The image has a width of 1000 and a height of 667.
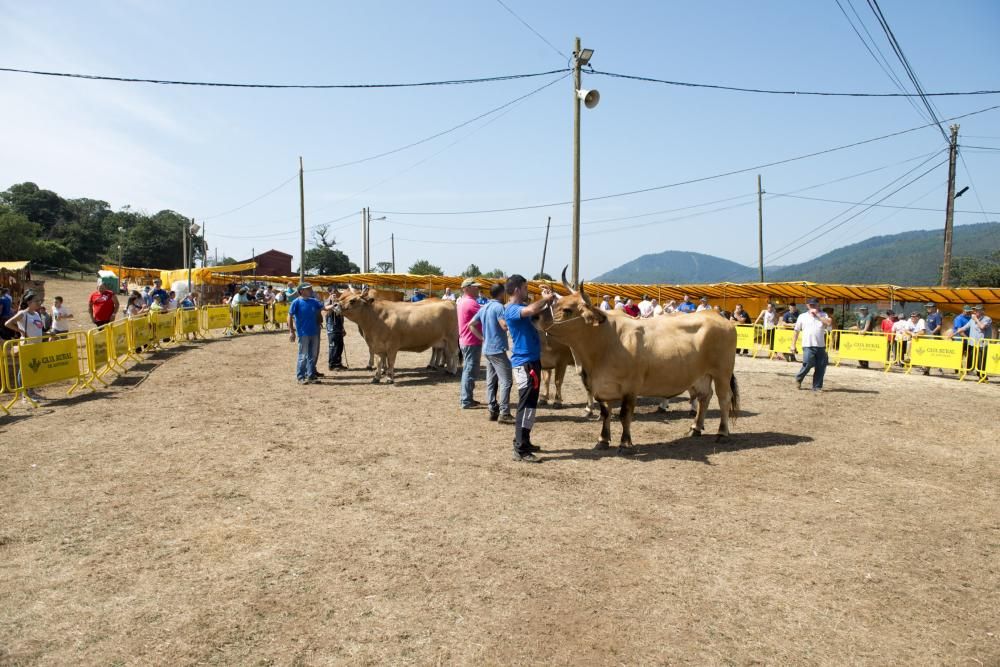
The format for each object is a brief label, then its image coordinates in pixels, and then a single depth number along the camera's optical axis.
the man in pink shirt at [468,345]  9.93
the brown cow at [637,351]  7.30
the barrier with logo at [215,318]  20.81
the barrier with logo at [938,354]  14.85
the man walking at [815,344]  12.30
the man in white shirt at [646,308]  21.73
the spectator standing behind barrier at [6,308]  12.39
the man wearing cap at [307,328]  11.79
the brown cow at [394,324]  12.12
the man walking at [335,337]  13.60
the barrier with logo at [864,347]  16.47
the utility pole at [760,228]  35.12
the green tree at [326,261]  83.62
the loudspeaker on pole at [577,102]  13.09
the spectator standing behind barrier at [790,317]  19.41
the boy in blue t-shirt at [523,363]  7.02
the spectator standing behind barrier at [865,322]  19.93
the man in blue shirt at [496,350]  8.45
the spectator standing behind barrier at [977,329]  14.91
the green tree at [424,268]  84.25
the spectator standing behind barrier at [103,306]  13.29
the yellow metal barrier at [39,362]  9.09
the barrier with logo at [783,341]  18.69
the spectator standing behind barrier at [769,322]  19.67
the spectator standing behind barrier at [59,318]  12.36
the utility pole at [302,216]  32.09
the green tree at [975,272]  48.62
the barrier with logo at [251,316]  23.35
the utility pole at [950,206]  22.12
